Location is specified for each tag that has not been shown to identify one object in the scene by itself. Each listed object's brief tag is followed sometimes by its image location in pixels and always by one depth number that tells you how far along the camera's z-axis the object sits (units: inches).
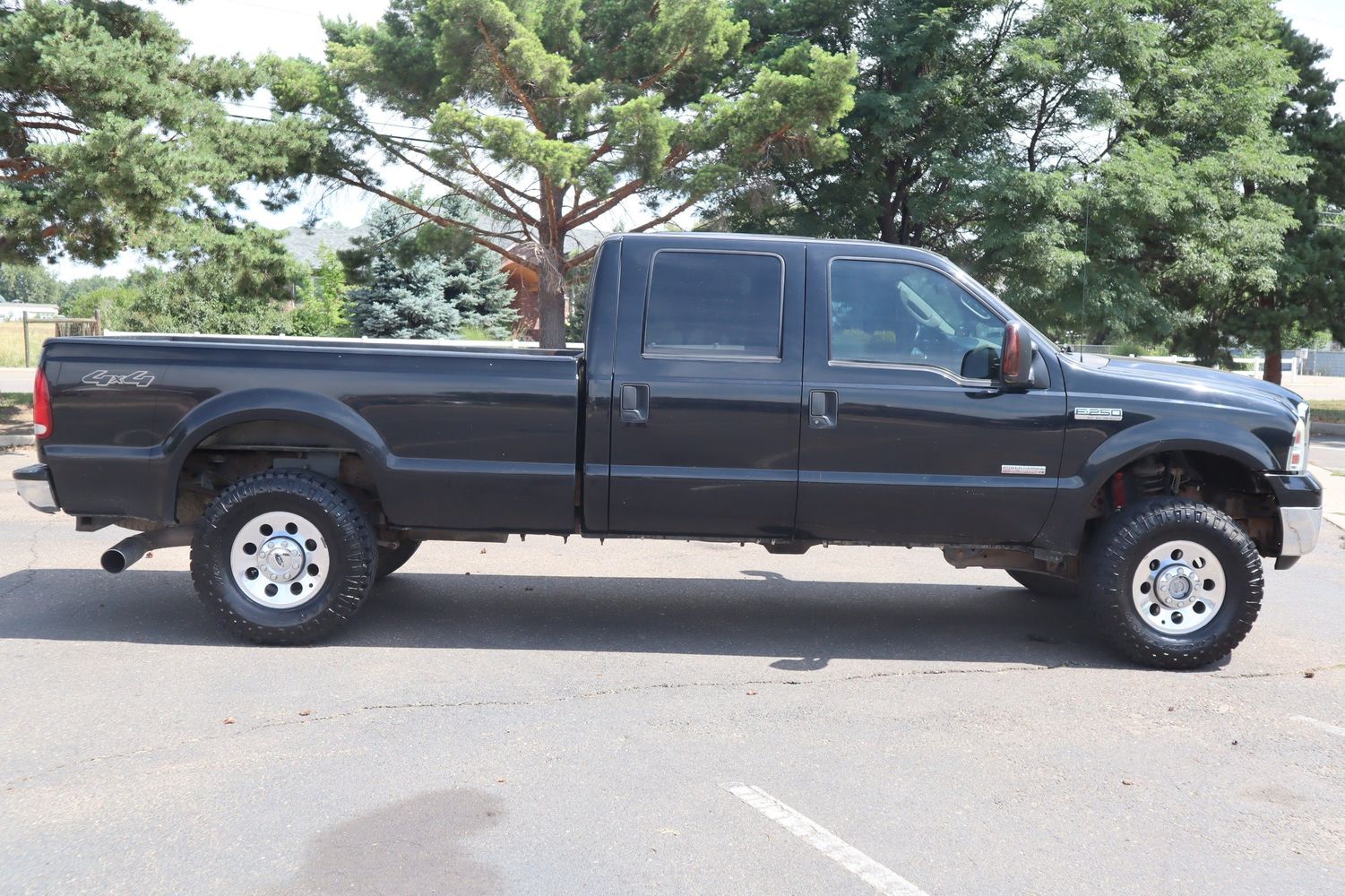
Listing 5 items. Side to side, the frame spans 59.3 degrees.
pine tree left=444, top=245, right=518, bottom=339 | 1456.7
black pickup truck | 236.2
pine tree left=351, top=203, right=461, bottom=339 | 1348.4
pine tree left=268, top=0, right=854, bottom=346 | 981.2
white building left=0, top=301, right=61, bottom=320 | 3319.9
